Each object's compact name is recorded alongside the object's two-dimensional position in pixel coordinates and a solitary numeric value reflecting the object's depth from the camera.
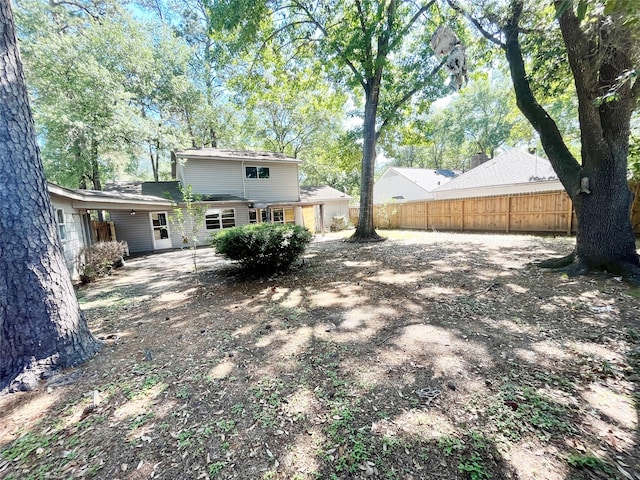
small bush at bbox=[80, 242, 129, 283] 7.39
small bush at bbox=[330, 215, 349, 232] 20.16
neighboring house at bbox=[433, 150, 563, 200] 14.97
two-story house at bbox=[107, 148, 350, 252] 13.78
